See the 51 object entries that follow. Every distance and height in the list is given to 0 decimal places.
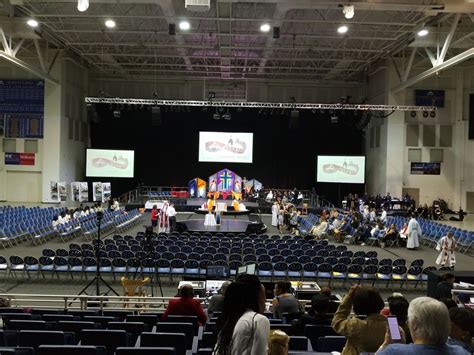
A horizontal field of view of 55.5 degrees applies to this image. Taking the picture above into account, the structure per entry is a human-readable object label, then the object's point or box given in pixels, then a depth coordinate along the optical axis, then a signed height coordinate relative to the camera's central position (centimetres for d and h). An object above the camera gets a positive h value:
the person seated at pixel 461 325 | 275 -87
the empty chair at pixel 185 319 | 586 -185
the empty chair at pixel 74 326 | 586 -196
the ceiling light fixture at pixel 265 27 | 2206 +752
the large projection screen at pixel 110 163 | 3450 +109
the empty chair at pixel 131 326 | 586 -195
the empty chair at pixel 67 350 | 402 -156
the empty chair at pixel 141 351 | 399 -154
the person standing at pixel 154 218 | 2233 -200
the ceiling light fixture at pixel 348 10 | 1574 +598
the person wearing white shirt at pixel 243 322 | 249 -81
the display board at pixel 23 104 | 3145 +497
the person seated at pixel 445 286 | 675 -157
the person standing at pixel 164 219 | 2075 -191
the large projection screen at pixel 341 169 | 3372 +90
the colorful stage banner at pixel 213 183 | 3600 -35
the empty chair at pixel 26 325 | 578 -193
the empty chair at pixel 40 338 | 504 -182
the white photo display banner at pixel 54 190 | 3038 -99
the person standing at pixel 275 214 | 2459 -190
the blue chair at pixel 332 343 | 474 -171
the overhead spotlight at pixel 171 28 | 2038 +678
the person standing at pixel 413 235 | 1862 -221
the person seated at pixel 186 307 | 584 -170
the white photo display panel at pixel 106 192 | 3216 -109
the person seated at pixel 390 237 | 1934 -238
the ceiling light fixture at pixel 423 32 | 2222 +747
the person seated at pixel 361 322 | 311 -98
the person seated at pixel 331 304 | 605 -168
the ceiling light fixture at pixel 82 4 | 1292 +498
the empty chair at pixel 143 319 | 661 -209
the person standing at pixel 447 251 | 1402 -213
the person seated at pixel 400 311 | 337 -97
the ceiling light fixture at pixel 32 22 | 2208 +755
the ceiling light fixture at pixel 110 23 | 2191 +753
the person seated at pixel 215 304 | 638 -180
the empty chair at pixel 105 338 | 510 -184
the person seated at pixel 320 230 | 2042 -227
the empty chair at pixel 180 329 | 550 -186
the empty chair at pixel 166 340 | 488 -178
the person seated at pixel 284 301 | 621 -168
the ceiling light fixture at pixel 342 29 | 2180 +742
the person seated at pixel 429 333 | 201 -69
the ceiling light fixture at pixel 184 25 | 2086 +715
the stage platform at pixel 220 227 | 2141 -239
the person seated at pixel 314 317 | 523 -163
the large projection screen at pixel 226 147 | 3525 +250
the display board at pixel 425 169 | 3231 +98
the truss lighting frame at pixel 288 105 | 2839 +480
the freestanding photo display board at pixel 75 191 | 3150 -104
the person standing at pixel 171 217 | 2120 -187
